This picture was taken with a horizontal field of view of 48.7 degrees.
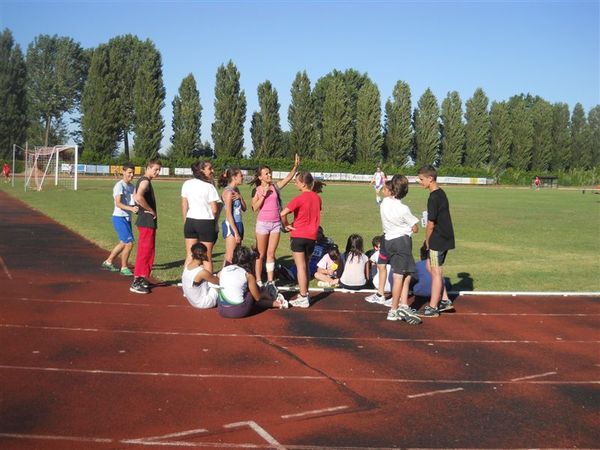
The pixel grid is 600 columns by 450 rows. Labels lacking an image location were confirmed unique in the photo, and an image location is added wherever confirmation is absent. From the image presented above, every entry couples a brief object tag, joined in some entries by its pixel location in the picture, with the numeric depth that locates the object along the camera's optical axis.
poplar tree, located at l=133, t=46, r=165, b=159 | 75.19
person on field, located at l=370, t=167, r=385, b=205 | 35.78
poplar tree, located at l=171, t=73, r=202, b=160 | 76.25
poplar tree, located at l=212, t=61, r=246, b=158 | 76.44
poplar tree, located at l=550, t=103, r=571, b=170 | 96.25
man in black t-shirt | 8.54
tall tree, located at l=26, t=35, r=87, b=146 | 88.75
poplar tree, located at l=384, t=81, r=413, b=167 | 85.06
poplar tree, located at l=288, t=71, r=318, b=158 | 81.88
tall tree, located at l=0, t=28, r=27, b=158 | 79.69
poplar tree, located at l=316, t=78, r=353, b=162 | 81.88
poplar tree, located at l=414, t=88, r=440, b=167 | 86.38
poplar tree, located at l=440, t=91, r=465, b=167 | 87.06
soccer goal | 41.98
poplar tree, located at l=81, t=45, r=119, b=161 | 74.31
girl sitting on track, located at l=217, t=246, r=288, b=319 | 8.30
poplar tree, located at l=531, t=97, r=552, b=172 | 92.62
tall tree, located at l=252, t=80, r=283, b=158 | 79.31
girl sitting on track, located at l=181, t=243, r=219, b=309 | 8.55
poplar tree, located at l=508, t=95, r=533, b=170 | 90.12
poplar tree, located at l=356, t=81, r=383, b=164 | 83.31
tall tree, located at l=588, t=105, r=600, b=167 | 103.75
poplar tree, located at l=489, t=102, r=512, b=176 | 89.31
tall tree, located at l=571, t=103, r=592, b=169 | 99.69
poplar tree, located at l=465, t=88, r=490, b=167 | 88.00
